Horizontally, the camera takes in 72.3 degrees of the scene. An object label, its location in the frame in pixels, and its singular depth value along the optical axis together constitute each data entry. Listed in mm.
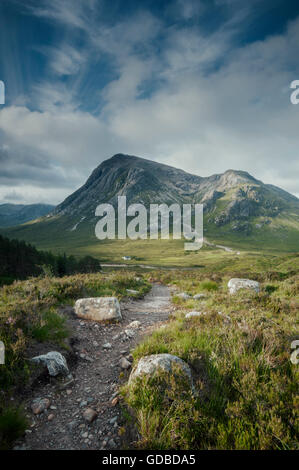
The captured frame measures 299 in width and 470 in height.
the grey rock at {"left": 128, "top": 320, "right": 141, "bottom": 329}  8766
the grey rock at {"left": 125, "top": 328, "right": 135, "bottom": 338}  7659
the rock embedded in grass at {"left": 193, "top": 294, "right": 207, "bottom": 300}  13926
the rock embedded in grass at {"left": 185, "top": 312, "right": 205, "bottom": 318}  7938
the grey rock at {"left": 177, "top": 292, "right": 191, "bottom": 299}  14501
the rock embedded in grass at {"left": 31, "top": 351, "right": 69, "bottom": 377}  4932
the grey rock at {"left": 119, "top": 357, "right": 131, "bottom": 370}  5482
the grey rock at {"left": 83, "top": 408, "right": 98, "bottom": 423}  3811
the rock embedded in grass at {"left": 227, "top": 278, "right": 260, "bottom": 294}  14259
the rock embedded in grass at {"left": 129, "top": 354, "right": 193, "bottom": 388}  4017
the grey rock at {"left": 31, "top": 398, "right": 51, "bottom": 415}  3924
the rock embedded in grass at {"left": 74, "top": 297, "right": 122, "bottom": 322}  8984
